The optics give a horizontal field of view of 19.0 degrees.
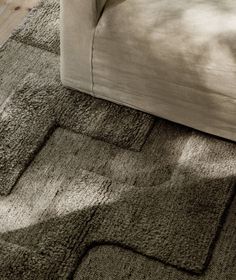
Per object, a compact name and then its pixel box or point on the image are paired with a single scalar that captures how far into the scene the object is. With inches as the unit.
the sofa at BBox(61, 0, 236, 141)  93.6
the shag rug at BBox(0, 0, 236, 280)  90.3
